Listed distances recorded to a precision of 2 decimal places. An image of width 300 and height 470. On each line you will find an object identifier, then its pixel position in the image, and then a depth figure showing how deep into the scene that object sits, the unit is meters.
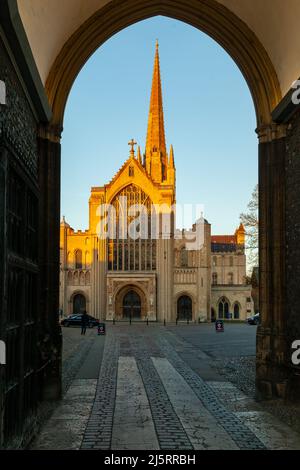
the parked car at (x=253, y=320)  43.47
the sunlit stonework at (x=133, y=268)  49.38
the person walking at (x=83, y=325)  30.17
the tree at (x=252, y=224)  24.20
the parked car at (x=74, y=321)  39.69
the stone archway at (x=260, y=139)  9.98
